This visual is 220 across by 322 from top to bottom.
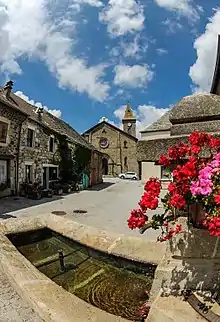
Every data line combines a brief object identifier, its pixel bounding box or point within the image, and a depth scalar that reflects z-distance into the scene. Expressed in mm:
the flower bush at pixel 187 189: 2160
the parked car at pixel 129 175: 49581
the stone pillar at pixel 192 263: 2533
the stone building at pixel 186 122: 3102
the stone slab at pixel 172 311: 2289
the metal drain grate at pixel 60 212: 13680
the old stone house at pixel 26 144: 17797
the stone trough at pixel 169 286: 2451
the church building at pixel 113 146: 52406
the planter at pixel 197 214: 2422
